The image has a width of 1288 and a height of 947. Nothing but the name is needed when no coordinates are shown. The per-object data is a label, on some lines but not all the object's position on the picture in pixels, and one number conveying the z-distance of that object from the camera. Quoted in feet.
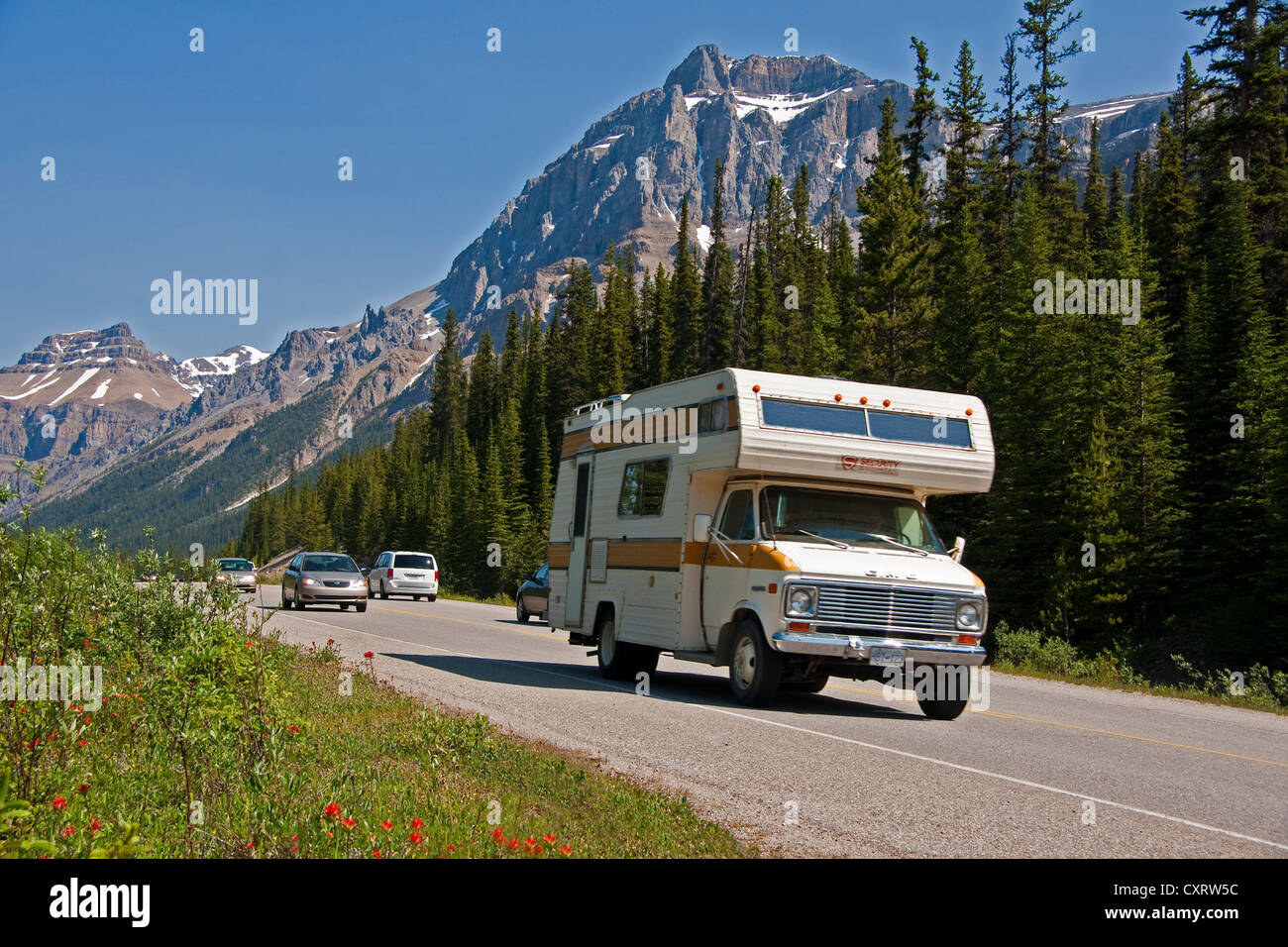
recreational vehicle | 37.40
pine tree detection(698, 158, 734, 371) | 270.05
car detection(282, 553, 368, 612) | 101.71
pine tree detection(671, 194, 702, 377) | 282.36
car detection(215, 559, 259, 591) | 131.13
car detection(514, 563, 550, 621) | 97.30
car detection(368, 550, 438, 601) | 133.28
